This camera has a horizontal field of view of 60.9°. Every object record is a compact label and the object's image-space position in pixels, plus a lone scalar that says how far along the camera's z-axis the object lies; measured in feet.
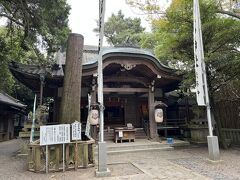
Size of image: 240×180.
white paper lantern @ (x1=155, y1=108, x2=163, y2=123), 35.17
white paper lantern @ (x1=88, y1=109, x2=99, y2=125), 31.60
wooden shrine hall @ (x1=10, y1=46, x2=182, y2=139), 32.83
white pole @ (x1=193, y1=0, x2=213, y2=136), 23.17
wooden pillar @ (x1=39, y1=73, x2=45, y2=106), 30.50
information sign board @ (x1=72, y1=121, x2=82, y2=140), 21.24
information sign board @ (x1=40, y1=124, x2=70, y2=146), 20.02
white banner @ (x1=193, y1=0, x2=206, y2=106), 23.08
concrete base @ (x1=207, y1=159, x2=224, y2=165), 21.58
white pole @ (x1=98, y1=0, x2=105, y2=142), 20.45
